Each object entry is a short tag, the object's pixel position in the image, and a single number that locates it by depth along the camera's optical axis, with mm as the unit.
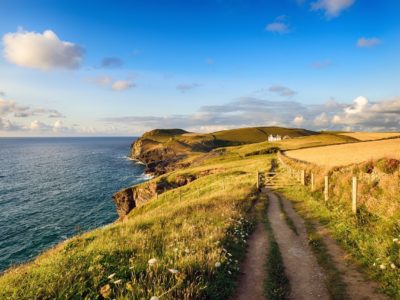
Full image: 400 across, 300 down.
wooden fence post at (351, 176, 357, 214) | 15214
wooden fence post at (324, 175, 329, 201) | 20516
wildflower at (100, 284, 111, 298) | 6350
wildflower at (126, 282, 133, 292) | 6369
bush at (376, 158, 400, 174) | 19016
